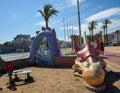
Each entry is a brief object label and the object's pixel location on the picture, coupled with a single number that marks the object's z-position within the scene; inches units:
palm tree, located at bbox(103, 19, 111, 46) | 1529.7
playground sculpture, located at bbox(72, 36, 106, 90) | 142.2
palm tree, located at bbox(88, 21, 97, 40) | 1524.1
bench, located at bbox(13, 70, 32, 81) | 190.1
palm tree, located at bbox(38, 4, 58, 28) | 656.4
